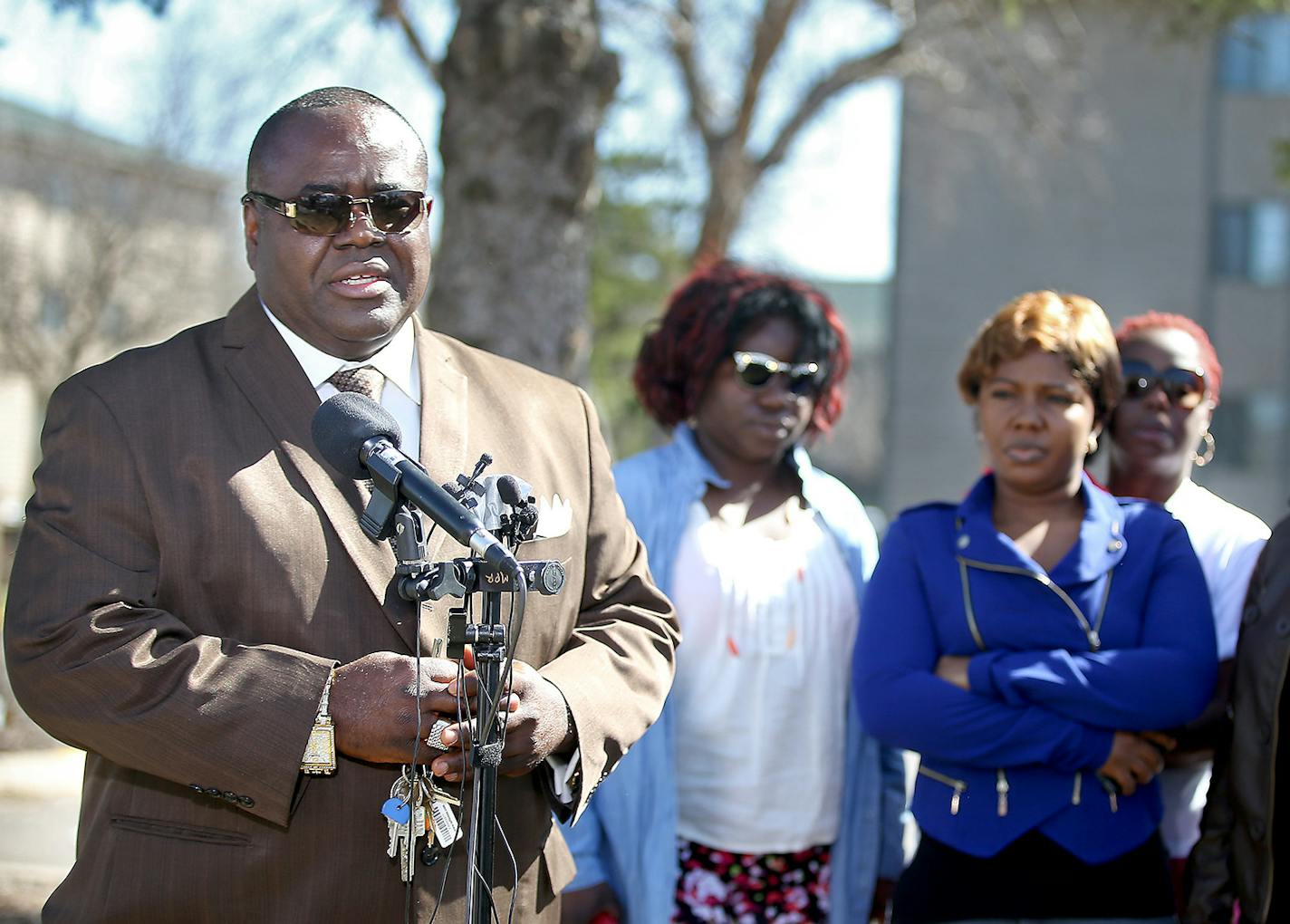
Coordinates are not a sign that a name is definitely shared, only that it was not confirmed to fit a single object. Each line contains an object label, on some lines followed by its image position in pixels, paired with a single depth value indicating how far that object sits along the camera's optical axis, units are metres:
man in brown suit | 2.46
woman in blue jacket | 3.43
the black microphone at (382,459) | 2.15
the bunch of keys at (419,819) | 2.56
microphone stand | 2.22
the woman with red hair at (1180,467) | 4.02
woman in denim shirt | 3.88
